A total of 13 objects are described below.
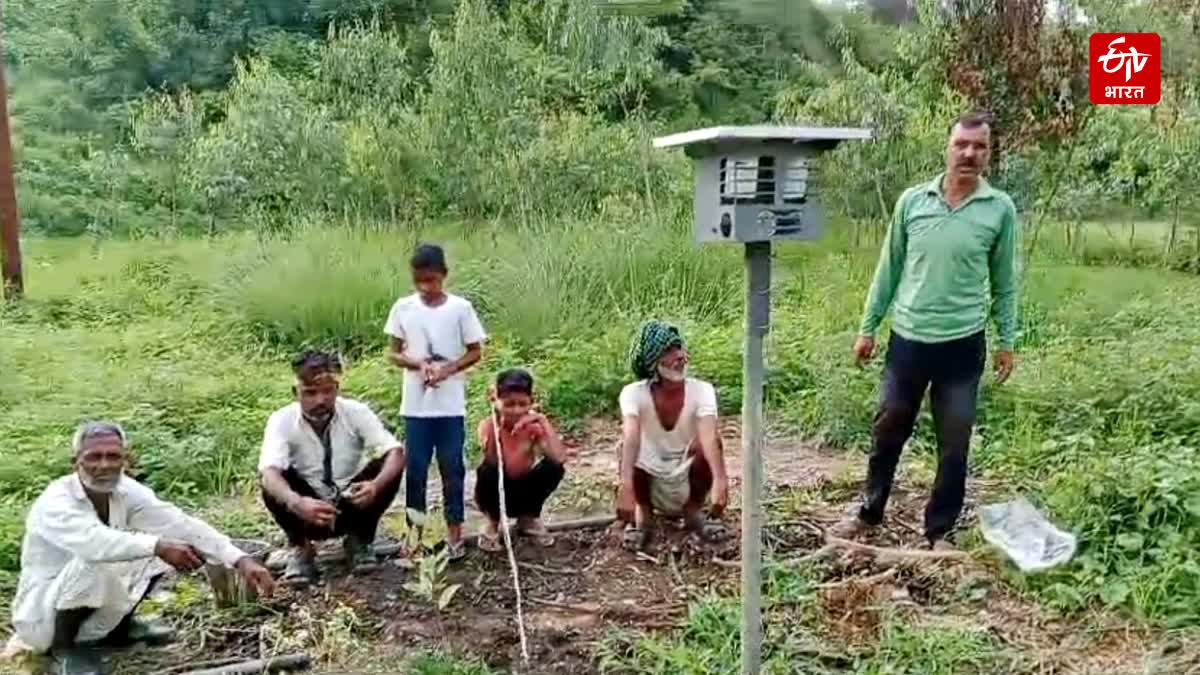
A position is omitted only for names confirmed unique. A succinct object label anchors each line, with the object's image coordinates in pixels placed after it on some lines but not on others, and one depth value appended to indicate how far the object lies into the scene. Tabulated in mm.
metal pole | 3002
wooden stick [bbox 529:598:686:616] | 3688
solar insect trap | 2928
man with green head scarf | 4102
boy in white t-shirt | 4113
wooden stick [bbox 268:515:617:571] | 4238
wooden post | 9727
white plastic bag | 3809
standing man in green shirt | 3873
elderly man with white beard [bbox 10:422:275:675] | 3326
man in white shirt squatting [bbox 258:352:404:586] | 3955
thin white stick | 3430
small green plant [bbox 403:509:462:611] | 3633
